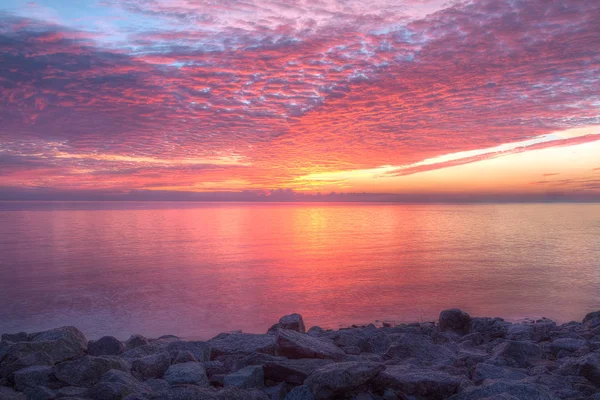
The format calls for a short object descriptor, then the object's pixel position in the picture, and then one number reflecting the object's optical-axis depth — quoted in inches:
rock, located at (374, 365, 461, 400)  265.9
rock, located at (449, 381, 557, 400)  241.0
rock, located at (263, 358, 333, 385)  291.0
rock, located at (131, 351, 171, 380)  303.4
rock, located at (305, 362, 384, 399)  257.6
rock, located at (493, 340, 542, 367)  362.0
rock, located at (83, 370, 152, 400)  246.1
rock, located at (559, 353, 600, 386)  297.3
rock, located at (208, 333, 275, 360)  350.0
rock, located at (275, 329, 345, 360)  329.4
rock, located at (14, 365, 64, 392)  273.0
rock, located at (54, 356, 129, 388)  277.6
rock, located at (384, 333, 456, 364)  351.9
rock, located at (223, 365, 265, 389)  280.1
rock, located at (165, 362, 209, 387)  283.7
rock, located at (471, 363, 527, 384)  300.8
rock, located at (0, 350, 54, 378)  293.3
